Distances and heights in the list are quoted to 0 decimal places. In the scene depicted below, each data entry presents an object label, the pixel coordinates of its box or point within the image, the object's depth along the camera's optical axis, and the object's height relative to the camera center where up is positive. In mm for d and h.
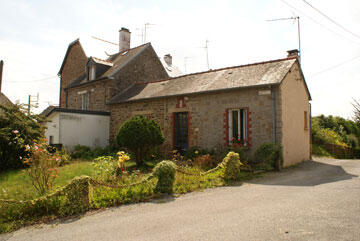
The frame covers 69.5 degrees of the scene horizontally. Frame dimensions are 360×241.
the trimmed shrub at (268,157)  9289 -868
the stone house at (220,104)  10312 +1389
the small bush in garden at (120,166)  7330 -1010
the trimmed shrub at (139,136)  9836 -125
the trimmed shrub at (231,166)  7902 -1022
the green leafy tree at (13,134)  9912 -67
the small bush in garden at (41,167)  5848 -792
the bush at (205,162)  9711 -1097
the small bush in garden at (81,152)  12981 -1006
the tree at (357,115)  19456 +1425
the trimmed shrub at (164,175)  6527 -1071
